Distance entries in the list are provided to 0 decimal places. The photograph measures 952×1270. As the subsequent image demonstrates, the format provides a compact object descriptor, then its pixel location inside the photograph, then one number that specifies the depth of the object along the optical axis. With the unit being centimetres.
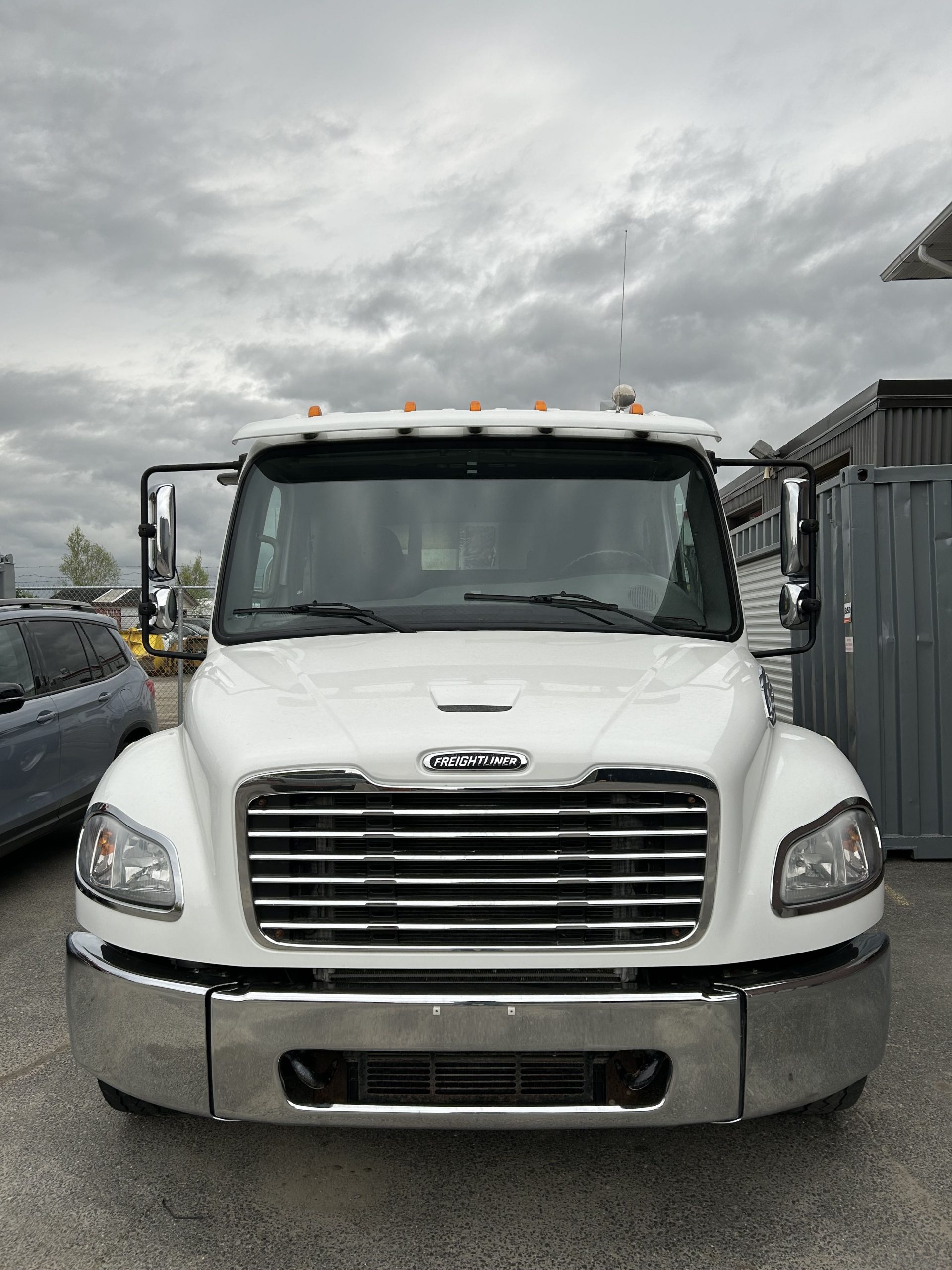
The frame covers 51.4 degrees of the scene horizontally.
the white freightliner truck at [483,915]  239
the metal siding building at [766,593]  922
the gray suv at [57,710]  581
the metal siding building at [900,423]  1237
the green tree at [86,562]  6931
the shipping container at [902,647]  646
